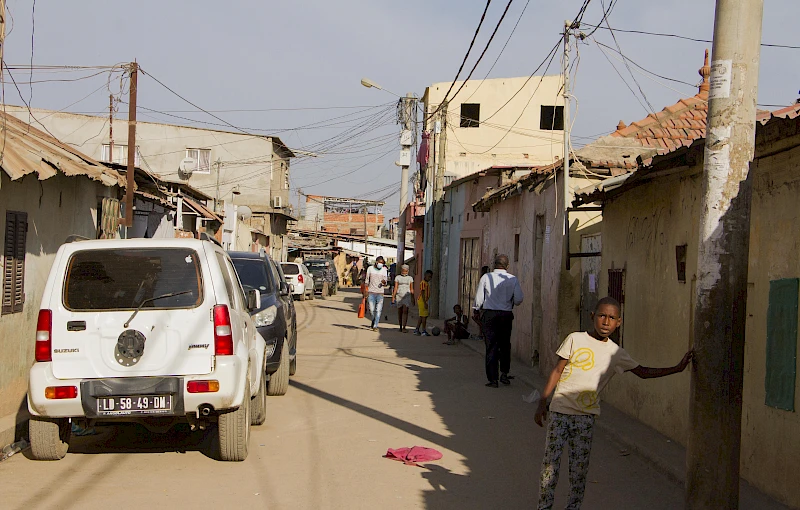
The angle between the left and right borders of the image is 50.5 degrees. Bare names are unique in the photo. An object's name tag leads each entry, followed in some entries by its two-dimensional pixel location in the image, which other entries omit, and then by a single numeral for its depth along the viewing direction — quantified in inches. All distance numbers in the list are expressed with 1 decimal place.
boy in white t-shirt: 206.4
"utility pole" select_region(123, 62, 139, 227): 578.8
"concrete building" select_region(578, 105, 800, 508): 232.8
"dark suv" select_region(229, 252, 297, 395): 418.6
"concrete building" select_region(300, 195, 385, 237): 3166.8
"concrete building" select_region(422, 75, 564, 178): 1555.1
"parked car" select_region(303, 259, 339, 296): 1720.0
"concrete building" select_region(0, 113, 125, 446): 330.6
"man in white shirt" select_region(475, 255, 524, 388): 477.4
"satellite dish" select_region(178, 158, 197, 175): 1355.8
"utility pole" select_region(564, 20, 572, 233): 473.1
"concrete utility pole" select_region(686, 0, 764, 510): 186.1
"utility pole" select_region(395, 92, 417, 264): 1205.7
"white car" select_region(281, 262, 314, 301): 1347.2
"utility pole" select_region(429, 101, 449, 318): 1013.8
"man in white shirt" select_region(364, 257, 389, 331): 881.5
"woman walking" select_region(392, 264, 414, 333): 872.3
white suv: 265.0
